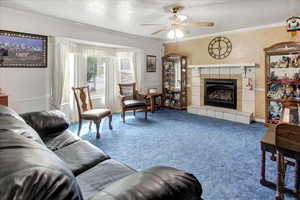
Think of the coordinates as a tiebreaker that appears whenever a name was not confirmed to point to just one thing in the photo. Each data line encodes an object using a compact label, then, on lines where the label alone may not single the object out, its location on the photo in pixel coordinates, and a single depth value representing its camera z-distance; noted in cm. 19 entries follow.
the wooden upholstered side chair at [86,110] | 370
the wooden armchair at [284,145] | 150
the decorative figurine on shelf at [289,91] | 413
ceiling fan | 328
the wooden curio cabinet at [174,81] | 624
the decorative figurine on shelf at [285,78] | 416
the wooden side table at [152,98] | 572
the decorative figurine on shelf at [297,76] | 405
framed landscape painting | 342
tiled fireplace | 488
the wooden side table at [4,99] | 305
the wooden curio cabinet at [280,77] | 408
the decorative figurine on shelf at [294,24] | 327
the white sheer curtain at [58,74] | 411
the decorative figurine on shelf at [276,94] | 427
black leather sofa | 63
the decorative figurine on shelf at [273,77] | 435
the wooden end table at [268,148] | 183
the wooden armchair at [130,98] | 492
